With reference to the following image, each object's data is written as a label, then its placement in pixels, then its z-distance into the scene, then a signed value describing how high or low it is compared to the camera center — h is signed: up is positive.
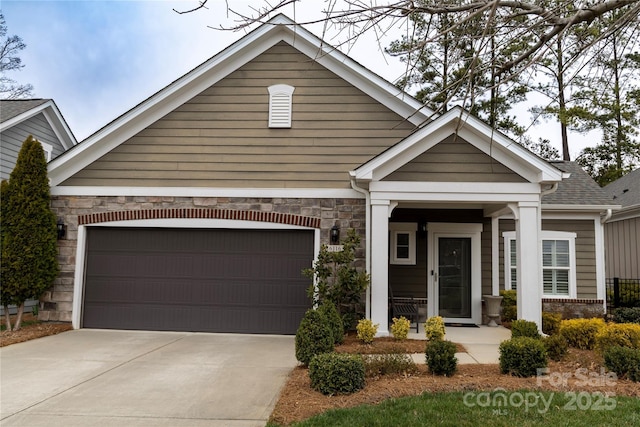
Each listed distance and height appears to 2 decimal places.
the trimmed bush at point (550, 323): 8.34 -1.12
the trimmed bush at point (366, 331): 7.37 -1.18
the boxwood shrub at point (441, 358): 5.34 -1.16
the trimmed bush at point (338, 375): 4.76 -1.24
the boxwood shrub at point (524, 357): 5.25 -1.11
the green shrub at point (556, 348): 6.12 -1.15
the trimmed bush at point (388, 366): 5.38 -1.27
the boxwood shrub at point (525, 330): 6.55 -0.98
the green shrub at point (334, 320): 6.97 -0.97
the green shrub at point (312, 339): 5.87 -1.06
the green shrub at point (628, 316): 9.56 -1.09
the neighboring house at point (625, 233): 15.46 +1.13
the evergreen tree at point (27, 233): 8.54 +0.36
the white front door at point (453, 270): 9.97 -0.21
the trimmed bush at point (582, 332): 6.94 -1.07
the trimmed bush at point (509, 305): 9.75 -0.94
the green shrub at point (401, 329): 7.61 -1.16
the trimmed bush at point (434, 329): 7.11 -1.08
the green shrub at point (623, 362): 5.11 -1.12
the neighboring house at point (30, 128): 11.99 +3.59
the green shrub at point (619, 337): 6.12 -0.99
